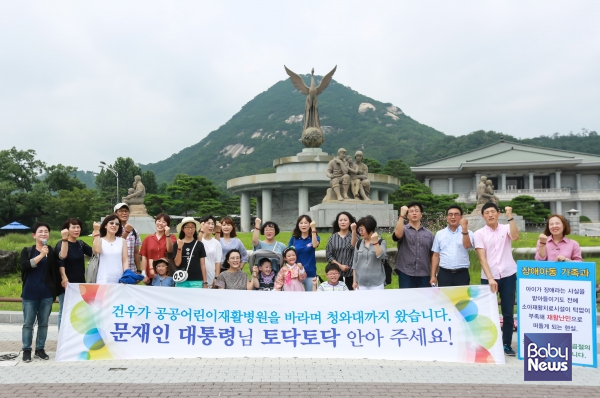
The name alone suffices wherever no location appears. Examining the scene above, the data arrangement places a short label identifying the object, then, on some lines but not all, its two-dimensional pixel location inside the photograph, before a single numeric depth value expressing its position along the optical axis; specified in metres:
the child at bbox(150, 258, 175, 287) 6.43
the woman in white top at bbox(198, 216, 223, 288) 6.85
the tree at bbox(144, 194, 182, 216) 40.75
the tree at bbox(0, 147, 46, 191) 49.15
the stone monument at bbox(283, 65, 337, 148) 23.48
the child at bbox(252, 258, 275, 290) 6.64
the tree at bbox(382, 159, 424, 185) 49.75
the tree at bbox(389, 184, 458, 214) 35.59
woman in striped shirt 6.79
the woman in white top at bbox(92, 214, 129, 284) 6.21
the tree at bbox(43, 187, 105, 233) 42.56
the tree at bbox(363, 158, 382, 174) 45.69
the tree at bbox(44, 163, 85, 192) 50.69
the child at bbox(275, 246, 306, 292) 6.53
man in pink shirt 6.05
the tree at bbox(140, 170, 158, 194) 61.81
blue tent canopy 31.14
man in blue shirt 6.26
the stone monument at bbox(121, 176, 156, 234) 24.28
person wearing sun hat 6.46
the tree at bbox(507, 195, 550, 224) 35.59
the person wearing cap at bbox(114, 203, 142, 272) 6.75
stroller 6.77
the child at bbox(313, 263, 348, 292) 6.45
